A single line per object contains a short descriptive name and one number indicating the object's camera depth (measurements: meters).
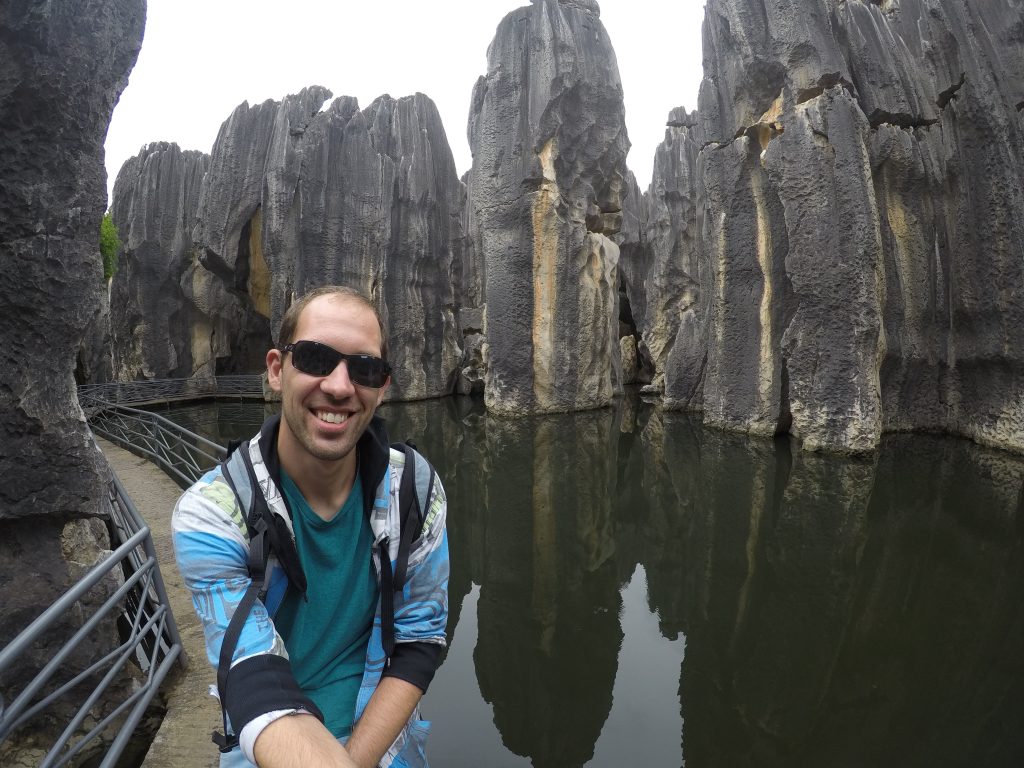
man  1.21
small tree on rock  18.05
